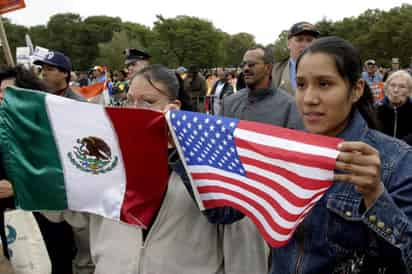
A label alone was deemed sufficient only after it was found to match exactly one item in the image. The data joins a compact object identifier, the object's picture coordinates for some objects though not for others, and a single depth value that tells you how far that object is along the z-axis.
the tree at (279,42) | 76.61
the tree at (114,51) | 65.19
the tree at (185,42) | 69.12
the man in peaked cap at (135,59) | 7.04
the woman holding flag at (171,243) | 1.86
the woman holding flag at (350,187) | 1.17
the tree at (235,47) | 103.31
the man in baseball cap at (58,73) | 4.93
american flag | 1.36
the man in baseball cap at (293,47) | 4.79
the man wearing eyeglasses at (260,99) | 4.32
